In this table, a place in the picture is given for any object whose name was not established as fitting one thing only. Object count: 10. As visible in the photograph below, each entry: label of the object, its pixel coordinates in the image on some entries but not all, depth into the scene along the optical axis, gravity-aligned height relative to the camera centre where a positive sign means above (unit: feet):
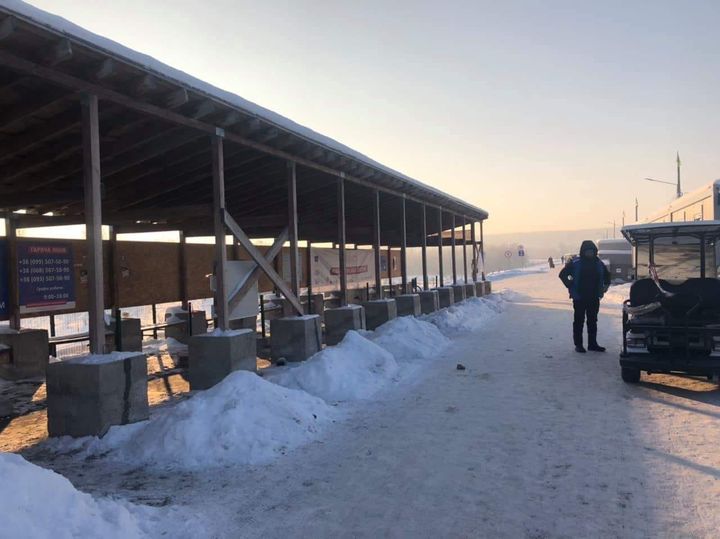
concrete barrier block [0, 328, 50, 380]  32.42 -4.75
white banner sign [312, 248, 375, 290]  58.49 +0.05
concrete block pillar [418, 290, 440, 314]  57.67 -3.97
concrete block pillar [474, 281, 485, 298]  82.96 -3.93
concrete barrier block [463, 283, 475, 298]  76.66 -3.80
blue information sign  33.32 +0.01
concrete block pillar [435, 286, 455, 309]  65.65 -3.89
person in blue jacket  35.73 -1.91
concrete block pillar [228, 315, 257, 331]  46.98 -4.70
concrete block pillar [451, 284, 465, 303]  70.89 -3.80
